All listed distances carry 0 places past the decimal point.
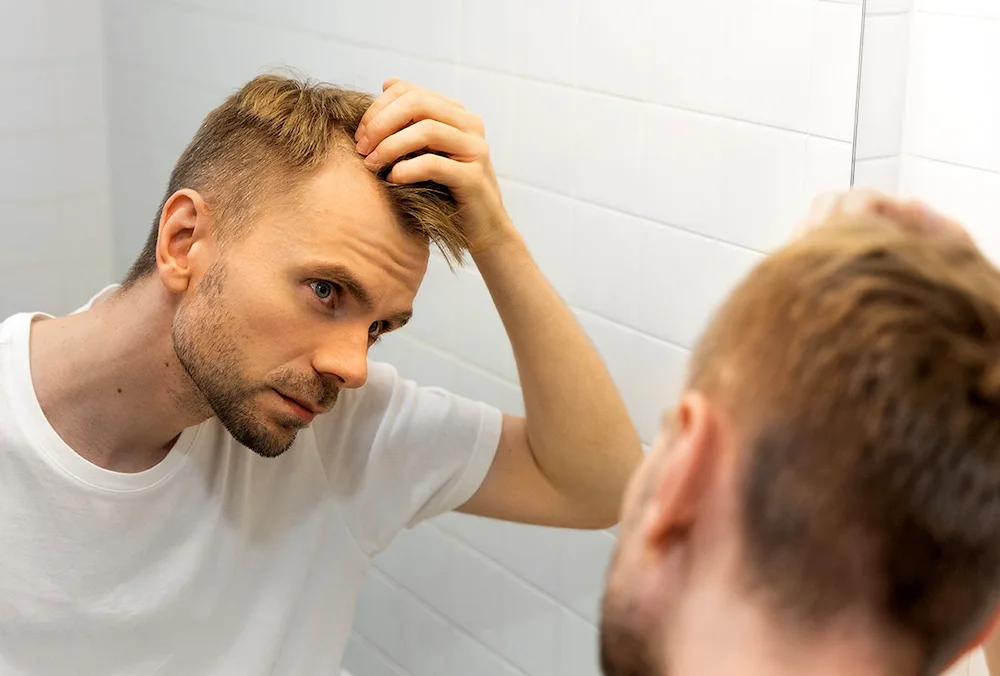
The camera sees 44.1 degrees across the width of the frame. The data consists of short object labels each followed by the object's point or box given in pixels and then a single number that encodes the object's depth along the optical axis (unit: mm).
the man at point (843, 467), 558
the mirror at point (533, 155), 1163
